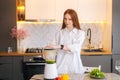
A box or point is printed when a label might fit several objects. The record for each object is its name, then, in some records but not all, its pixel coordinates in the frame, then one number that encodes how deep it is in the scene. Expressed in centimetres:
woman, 312
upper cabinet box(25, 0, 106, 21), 475
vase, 498
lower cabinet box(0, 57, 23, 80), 450
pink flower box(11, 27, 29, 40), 481
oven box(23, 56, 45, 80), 433
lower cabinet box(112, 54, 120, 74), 452
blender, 248
